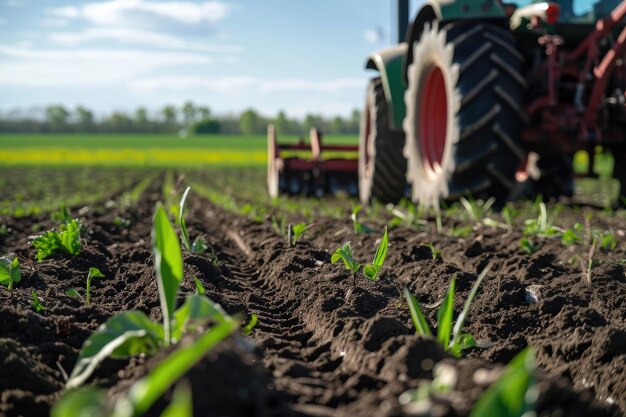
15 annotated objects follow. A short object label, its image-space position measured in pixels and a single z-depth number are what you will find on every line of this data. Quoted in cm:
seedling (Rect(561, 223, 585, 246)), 408
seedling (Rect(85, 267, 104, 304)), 280
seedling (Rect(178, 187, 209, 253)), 351
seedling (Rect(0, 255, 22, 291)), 288
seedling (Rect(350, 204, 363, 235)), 449
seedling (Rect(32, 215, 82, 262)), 370
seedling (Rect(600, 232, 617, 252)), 398
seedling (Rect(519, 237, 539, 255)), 387
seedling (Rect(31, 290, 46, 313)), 258
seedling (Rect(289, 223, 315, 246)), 395
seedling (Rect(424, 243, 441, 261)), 357
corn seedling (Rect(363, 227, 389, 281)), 295
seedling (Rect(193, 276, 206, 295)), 233
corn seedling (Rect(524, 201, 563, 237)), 445
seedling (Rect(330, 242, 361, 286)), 294
